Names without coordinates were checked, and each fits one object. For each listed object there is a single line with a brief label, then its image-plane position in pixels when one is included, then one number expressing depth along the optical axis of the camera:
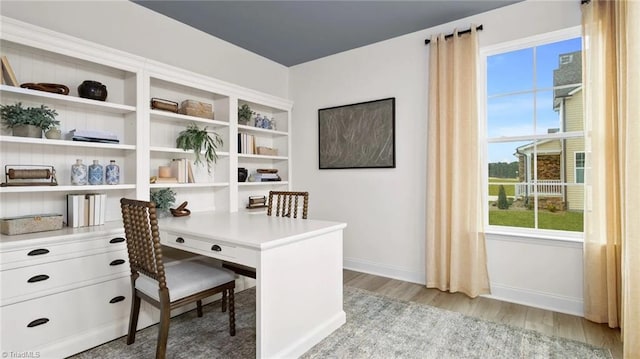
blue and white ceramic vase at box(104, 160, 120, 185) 2.50
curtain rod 3.01
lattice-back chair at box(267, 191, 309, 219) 2.99
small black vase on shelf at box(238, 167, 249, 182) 3.65
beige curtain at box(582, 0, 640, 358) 2.25
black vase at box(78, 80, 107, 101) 2.37
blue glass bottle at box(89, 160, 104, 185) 2.41
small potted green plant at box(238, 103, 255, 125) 3.66
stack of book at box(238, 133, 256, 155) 3.60
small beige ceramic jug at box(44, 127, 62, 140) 2.19
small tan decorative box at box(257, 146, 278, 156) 3.92
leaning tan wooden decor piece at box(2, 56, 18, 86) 2.01
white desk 1.77
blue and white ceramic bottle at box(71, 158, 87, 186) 2.34
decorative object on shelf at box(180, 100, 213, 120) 3.08
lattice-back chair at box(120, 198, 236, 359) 1.81
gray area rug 2.04
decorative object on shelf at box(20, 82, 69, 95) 2.11
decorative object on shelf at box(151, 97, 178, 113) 2.85
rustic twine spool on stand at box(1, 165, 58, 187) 2.04
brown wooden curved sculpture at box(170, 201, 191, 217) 2.83
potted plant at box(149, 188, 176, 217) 2.82
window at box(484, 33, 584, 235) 2.78
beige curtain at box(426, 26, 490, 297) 2.98
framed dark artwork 3.62
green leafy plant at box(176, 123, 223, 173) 3.01
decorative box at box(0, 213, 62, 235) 2.01
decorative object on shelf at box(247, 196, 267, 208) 3.84
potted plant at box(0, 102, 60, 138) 2.06
